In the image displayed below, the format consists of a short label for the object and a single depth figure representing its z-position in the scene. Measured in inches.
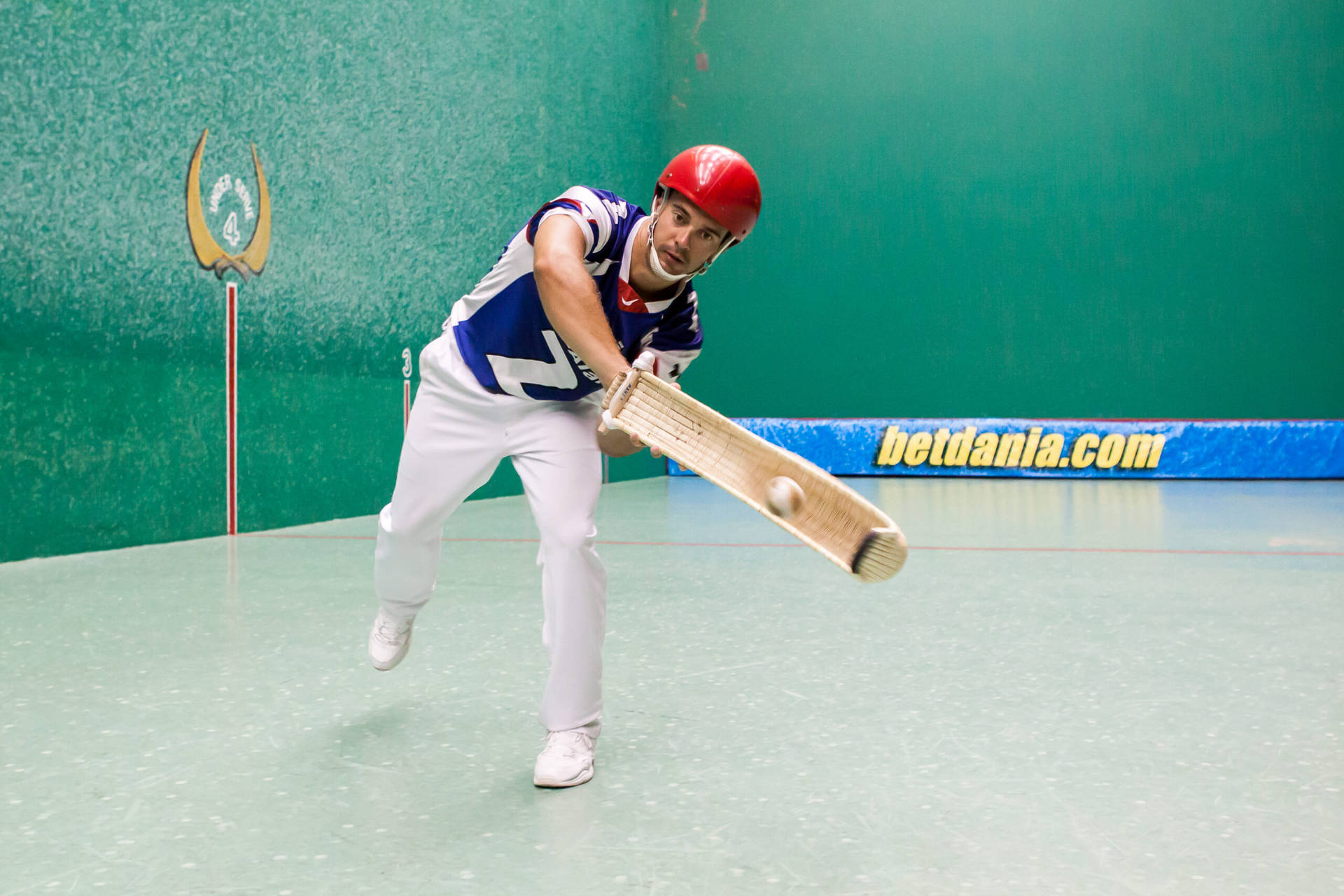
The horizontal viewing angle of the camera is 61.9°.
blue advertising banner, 356.2
